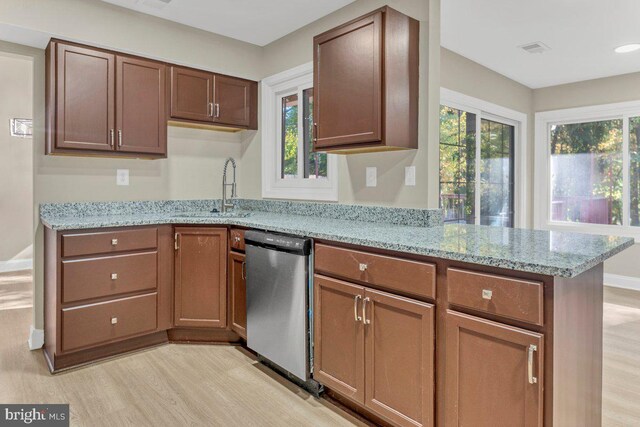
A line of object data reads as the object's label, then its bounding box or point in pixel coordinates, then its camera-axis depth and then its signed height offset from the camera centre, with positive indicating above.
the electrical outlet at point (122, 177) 3.18 +0.26
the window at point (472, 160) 4.01 +0.55
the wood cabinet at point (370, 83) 2.25 +0.76
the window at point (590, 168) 4.66 +0.54
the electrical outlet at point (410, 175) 2.49 +0.22
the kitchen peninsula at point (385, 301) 1.36 -0.42
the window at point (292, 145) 3.24 +0.58
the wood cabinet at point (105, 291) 2.44 -0.54
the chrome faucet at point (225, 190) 3.46 +0.19
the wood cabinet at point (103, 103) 2.67 +0.75
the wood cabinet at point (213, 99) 3.23 +0.95
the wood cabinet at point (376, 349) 1.66 -0.64
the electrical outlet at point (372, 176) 2.73 +0.23
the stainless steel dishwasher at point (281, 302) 2.18 -0.54
